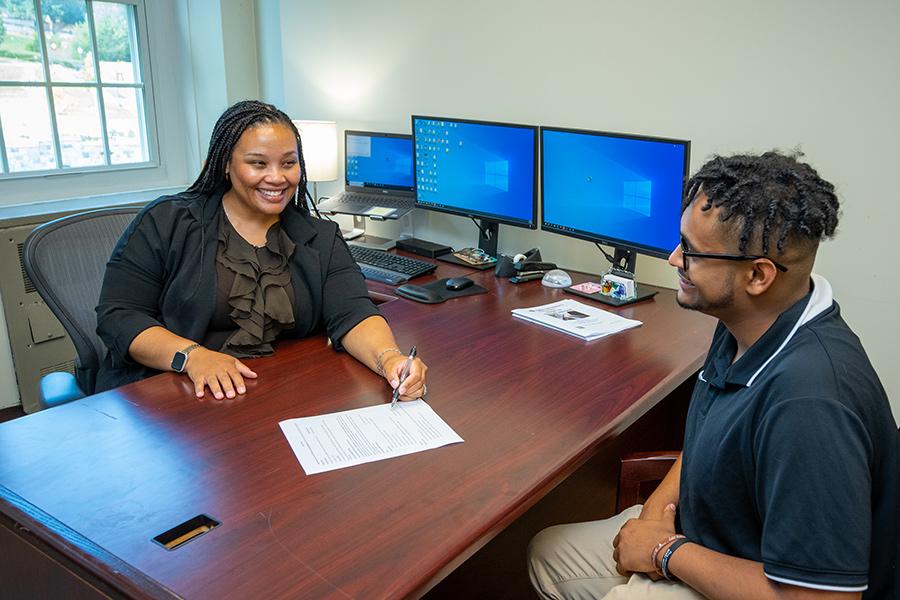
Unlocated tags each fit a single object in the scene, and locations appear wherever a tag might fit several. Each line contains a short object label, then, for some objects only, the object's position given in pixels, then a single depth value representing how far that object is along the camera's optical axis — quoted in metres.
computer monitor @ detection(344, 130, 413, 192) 2.87
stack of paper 1.94
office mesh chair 1.84
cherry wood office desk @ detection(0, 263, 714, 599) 1.00
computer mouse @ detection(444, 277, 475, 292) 2.28
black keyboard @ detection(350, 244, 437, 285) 2.44
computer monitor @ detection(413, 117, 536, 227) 2.46
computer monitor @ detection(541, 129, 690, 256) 2.06
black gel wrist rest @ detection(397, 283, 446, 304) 2.19
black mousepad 2.22
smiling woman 1.74
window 3.11
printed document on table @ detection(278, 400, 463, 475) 1.29
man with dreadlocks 0.92
